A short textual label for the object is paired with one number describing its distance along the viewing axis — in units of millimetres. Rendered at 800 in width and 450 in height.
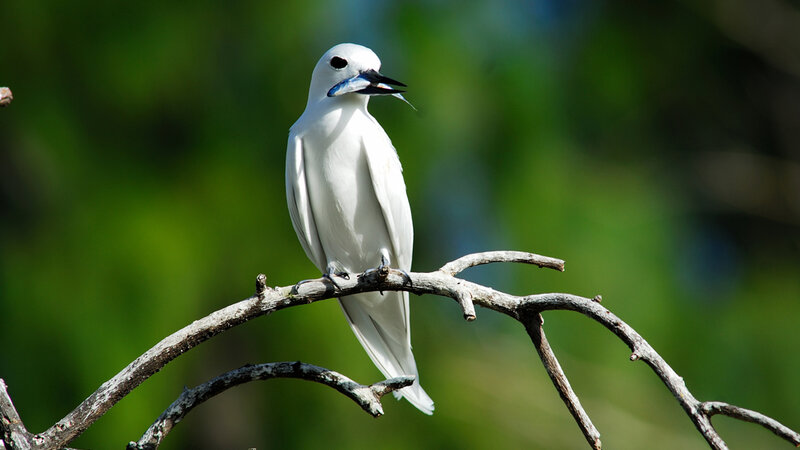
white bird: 7488
